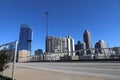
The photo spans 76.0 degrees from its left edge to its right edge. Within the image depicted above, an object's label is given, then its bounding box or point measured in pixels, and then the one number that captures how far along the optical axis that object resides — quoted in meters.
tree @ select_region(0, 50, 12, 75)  6.26
